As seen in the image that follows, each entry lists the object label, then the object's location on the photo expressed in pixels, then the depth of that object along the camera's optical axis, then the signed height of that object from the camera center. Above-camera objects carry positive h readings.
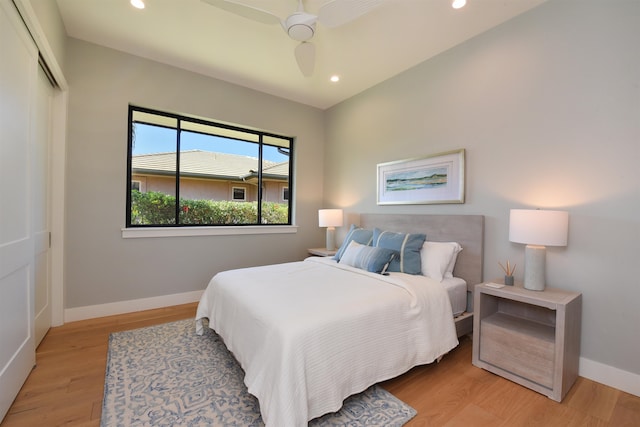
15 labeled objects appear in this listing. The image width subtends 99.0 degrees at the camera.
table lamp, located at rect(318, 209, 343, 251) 3.90 -0.14
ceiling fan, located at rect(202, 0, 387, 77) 1.81 +1.36
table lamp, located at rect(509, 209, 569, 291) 1.91 -0.15
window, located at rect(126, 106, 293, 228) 3.27 +0.44
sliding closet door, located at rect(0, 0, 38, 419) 1.51 -0.03
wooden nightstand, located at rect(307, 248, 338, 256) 3.83 -0.63
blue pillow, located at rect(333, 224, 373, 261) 3.05 -0.33
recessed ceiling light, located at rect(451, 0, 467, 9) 2.18 +1.68
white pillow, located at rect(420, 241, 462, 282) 2.50 -0.45
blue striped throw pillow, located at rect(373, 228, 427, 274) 2.56 -0.38
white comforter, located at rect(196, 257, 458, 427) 1.38 -0.75
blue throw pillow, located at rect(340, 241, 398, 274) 2.50 -0.47
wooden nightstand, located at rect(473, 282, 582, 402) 1.77 -0.88
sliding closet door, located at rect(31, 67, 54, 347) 2.23 -0.03
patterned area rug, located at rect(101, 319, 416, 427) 1.54 -1.22
